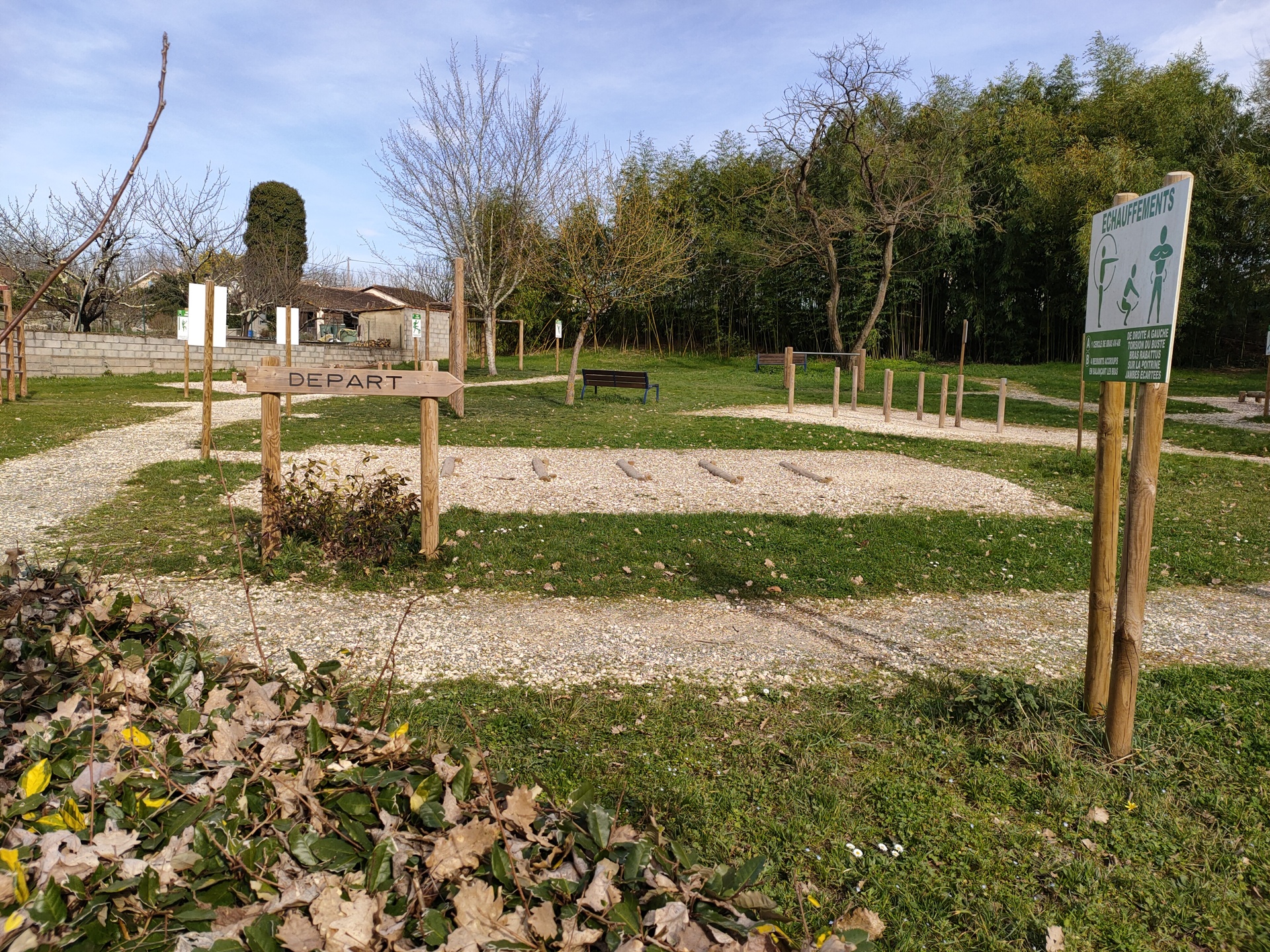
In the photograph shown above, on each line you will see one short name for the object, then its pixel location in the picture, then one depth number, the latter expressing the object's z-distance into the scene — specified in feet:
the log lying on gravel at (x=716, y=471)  27.43
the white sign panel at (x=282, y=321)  36.78
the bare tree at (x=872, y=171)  75.56
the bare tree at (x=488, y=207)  74.13
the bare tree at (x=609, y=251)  49.78
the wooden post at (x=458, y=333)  29.27
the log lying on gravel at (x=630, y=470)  27.55
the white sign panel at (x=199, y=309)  29.81
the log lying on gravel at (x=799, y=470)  27.84
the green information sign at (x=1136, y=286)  8.57
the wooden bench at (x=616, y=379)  50.34
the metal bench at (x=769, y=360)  81.97
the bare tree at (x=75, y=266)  64.18
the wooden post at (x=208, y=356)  27.68
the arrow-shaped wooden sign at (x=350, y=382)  16.20
